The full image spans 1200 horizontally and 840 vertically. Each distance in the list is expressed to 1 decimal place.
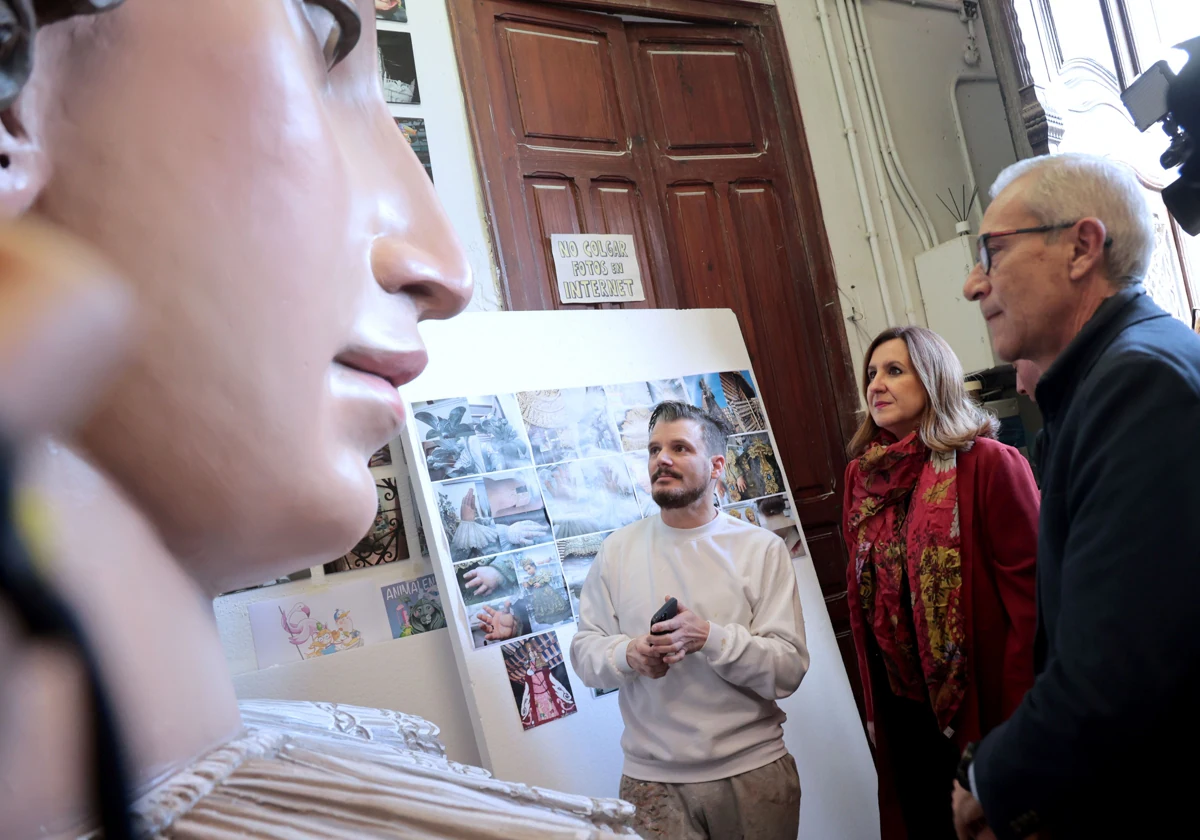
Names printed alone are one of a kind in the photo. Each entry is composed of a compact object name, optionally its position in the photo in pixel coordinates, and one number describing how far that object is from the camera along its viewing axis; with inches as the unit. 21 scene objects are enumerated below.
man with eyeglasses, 38.1
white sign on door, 110.5
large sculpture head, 13.4
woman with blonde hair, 66.6
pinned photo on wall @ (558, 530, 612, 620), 87.6
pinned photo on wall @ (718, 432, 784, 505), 101.3
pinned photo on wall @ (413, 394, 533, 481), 84.7
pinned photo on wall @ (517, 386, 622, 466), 91.7
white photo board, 80.9
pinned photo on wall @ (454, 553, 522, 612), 82.4
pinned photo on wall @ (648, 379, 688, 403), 100.6
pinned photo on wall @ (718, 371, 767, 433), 106.7
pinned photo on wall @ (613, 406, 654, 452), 96.7
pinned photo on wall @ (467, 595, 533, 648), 81.4
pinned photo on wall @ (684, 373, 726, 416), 104.1
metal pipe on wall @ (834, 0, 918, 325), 135.8
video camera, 55.4
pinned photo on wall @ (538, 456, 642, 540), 90.1
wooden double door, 109.8
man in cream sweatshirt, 68.9
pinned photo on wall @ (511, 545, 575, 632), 85.0
